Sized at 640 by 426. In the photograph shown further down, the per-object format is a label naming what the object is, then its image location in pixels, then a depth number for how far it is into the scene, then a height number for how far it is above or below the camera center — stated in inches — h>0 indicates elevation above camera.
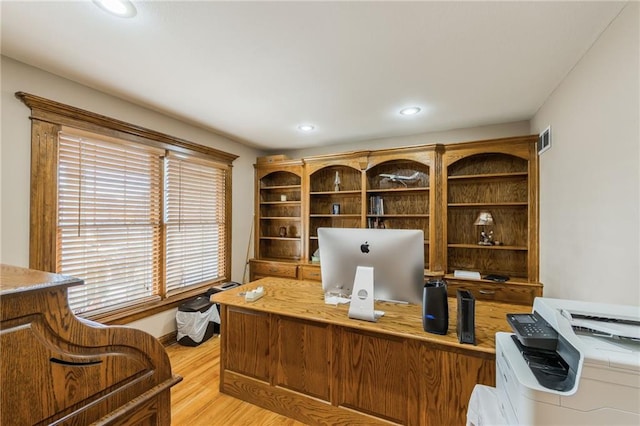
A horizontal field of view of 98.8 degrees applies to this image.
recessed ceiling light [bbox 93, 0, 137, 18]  55.8 +43.3
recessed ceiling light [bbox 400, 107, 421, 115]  110.8 +43.4
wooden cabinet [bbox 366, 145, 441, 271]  134.4 +13.3
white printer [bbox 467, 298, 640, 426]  34.6 -22.3
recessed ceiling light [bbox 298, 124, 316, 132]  131.8 +43.3
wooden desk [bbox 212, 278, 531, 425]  60.5 -36.8
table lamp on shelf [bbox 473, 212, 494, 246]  125.3 -3.8
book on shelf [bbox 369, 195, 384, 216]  151.7 +5.8
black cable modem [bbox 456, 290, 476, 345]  56.5 -21.7
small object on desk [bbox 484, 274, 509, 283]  118.6 -27.4
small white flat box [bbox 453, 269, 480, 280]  123.5 -27.1
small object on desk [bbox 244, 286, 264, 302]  83.3 -24.7
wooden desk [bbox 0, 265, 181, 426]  25.0 -16.1
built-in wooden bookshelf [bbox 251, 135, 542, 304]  121.2 +7.1
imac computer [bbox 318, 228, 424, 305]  66.8 -11.4
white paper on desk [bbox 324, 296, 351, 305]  80.9 -25.5
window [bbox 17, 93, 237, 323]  85.8 +1.3
